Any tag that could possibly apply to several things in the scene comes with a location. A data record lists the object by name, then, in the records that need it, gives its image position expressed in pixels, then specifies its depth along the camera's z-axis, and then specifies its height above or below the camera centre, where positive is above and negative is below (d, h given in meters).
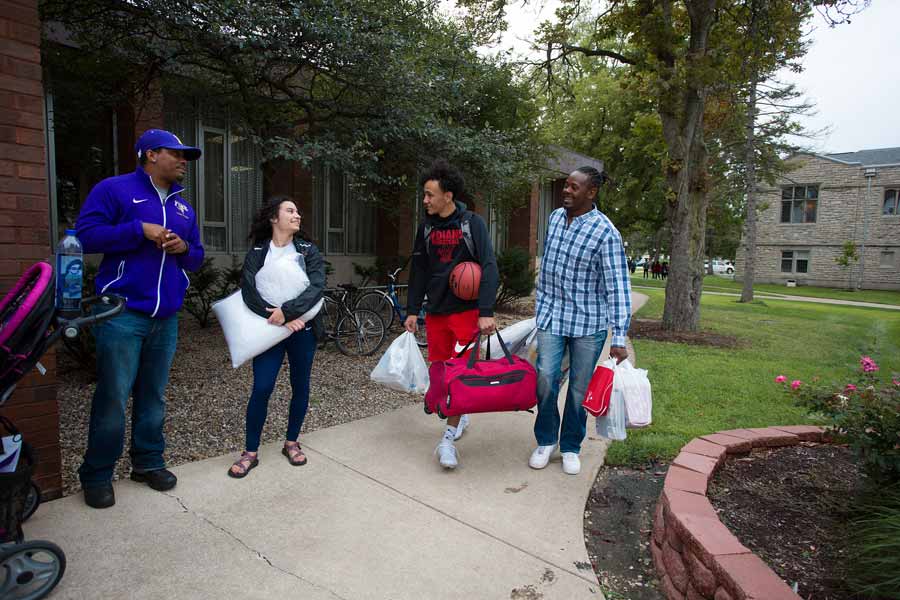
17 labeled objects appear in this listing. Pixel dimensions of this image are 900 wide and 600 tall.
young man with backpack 3.78 -0.07
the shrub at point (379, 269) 13.28 -0.46
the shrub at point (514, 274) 12.62 -0.47
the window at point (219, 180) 10.55 +1.27
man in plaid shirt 3.56 -0.26
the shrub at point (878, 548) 2.15 -1.16
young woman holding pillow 3.47 -0.38
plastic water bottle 2.40 -0.14
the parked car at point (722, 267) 57.49 -1.10
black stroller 2.19 -0.81
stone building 33.84 +2.27
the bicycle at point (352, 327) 7.76 -1.06
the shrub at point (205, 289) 8.37 -0.65
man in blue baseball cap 2.92 -0.22
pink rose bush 2.68 -0.79
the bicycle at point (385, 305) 8.47 -0.82
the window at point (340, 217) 13.05 +0.75
